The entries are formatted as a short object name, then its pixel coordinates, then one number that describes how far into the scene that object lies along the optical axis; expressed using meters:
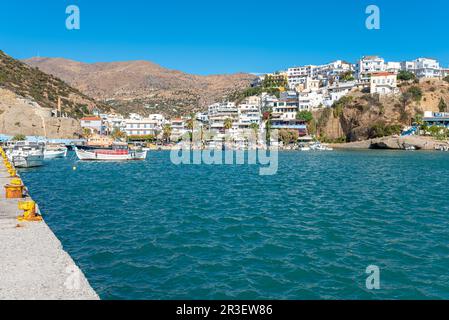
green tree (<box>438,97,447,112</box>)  123.66
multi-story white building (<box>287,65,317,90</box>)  174.49
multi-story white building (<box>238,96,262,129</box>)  134.26
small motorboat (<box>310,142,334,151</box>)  110.22
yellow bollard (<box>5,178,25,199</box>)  19.44
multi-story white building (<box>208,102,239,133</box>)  136.50
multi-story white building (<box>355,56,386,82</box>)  153.12
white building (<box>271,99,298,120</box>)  136.38
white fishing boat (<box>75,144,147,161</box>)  69.00
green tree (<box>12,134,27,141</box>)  91.43
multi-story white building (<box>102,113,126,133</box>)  136.25
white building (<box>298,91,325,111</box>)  138.50
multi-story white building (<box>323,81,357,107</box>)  136.12
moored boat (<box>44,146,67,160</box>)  72.38
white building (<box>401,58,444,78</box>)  158.62
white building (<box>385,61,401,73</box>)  156.25
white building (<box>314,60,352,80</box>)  166.50
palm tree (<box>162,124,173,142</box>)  129.88
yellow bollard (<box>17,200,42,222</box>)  14.88
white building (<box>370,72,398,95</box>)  126.19
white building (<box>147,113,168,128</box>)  138.80
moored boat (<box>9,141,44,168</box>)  51.81
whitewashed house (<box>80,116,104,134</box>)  126.88
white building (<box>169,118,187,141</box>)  133.75
